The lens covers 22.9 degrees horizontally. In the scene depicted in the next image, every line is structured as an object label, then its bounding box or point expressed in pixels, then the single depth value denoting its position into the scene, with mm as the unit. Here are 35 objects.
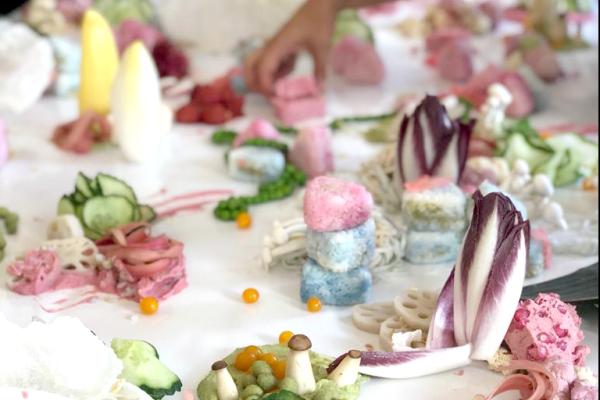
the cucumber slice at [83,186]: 1312
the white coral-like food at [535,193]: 1321
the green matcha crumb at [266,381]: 1053
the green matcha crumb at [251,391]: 1042
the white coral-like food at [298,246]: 1242
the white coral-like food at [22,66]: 1553
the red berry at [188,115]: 1604
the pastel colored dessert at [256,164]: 1429
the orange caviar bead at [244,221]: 1338
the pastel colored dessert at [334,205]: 1165
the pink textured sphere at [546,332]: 1088
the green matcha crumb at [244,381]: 1059
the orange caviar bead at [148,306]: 1180
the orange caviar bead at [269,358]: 1083
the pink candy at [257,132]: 1493
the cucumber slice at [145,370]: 1063
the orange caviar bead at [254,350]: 1097
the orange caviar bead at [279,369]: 1071
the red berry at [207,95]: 1621
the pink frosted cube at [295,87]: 1607
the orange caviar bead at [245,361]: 1090
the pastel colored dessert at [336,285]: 1186
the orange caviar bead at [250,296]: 1202
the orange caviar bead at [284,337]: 1134
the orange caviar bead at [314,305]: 1185
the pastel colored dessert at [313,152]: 1432
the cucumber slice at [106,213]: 1295
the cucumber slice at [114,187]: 1316
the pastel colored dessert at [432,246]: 1254
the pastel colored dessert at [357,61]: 1734
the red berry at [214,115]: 1599
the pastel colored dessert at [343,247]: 1171
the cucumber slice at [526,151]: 1417
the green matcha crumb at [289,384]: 1040
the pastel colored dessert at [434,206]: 1244
